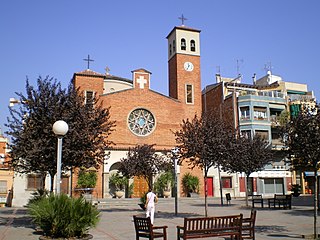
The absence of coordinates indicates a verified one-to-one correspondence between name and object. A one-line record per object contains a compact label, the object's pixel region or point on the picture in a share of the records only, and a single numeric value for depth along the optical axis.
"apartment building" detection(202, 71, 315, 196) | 43.69
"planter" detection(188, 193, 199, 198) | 37.78
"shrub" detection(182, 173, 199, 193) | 38.16
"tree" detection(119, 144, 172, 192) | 26.62
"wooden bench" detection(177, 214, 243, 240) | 8.96
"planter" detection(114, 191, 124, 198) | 35.15
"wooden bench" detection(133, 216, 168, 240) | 9.04
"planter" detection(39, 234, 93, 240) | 9.66
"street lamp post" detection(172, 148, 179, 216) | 19.33
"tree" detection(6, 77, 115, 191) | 14.73
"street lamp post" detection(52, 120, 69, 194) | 11.15
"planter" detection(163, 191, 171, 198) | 36.75
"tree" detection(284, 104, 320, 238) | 12.23
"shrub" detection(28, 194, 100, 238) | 9.66
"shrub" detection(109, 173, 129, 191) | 35.56
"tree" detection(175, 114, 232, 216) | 16.81
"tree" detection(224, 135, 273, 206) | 25.16
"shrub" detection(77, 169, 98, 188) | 34.69
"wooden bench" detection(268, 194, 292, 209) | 23.88
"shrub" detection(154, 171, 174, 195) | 36.91
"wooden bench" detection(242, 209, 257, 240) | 10.16
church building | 37.82
